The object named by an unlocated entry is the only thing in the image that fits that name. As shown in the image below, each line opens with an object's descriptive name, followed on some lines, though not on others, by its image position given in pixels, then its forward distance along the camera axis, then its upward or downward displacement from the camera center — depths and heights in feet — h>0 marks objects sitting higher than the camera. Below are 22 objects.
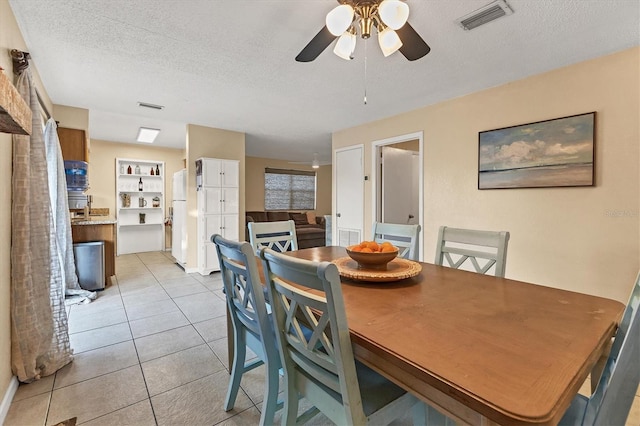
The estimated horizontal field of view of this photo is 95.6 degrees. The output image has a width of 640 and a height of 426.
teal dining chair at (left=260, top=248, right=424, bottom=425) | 2.83 -1.73
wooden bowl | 4.88 -0.90
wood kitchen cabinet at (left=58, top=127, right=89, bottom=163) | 12.05 +2.59
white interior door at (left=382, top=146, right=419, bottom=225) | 14.82 +1.07
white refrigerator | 15.74 -0.72
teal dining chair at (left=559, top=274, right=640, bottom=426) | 2.19 -1.37
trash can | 11.90 -2.48
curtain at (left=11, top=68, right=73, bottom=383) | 5.86 -1.39
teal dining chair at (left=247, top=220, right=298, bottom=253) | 7.45 -0.76
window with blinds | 26.62 +1.57
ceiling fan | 4.47 +3.01
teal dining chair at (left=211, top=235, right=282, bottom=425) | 4.01 -1.83
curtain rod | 6.24 +3.16
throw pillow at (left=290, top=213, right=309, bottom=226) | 25.23 -1.07
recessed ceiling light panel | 16.28 +4.24
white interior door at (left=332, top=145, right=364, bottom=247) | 15.23 +0.56
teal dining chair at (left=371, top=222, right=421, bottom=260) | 6.79 -0.77
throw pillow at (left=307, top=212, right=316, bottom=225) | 26.07 -1.10
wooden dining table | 2.04 -1.27
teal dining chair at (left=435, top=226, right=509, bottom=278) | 5.53 -0.75
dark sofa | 22.50 -1.64
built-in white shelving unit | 20.11 +0.03
